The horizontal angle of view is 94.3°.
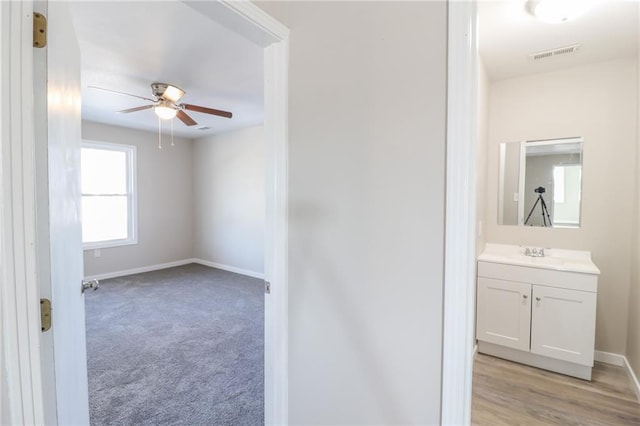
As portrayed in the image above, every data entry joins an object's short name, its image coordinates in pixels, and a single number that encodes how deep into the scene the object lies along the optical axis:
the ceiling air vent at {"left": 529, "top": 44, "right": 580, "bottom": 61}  2.26
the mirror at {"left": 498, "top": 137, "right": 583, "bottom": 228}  2.68
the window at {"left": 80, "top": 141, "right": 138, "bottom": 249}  4.83
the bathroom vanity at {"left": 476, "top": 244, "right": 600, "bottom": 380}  2.27
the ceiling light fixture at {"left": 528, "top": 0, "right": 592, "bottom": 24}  1.69
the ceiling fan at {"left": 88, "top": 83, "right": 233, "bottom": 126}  2.93
